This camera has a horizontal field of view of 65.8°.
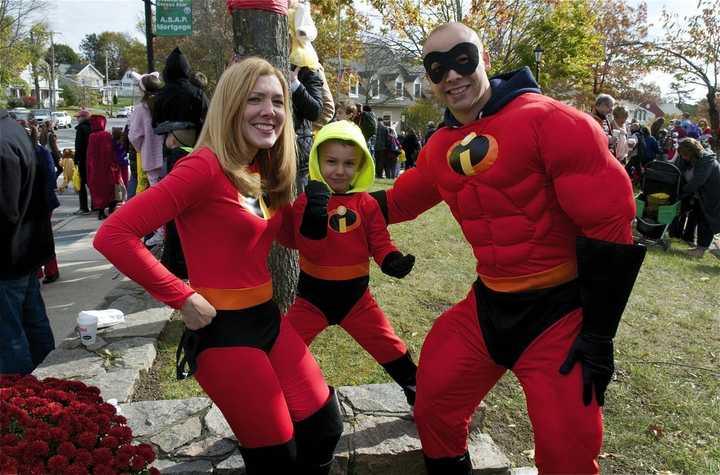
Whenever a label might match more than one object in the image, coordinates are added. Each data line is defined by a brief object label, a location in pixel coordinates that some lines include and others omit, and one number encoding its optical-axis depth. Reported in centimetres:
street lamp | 1783
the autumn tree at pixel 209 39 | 2308
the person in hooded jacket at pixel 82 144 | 964
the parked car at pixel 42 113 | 3678
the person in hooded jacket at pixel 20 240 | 329
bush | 186
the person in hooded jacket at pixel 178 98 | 433
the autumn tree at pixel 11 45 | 2950
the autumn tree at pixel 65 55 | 8119
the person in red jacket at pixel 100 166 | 933
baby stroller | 853
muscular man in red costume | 205
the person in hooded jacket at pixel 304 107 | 439
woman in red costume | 206
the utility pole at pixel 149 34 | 1397
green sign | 1440
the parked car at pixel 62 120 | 4550
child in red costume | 296
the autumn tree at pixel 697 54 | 2138
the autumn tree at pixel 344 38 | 2359
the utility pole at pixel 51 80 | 4858
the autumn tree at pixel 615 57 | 2580
